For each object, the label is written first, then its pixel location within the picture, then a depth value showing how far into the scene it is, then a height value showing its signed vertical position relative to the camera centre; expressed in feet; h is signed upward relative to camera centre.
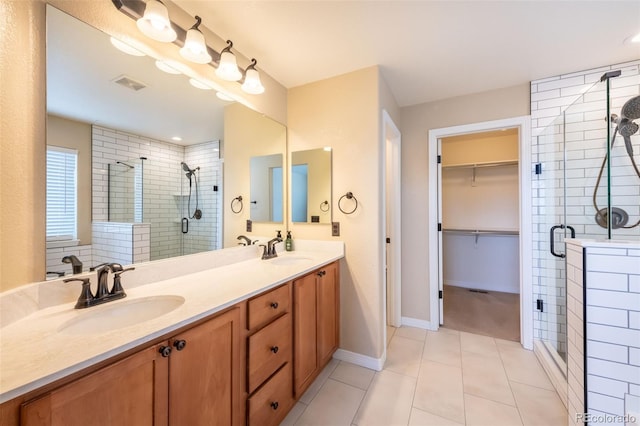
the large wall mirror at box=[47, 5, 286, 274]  3.40 +1.13
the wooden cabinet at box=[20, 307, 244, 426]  2.05 -1.81
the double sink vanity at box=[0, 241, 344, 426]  2.05 -1.49
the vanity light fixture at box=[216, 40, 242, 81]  5.08 +3.14
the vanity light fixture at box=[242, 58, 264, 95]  5.72 +3.16
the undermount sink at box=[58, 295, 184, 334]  2.97 -1.38
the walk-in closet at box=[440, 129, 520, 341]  11.46 -0.39
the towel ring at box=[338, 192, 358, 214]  6.62 +0.43
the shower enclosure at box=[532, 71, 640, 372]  4.91 +0.68
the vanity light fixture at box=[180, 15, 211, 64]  4.36 +3.08
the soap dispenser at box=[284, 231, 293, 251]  7.28 -0.89
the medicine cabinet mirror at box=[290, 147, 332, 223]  7.04 +0.84
